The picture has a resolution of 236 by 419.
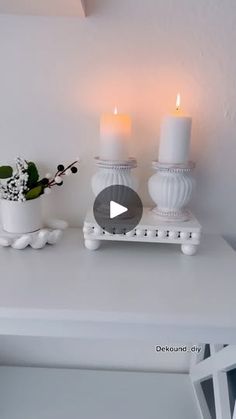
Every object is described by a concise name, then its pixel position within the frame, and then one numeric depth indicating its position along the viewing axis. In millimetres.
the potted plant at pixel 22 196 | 708
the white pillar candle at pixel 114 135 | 682
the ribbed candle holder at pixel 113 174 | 696
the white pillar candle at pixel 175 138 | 671
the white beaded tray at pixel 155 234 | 680
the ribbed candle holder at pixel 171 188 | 689
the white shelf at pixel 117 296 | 511
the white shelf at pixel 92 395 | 818
